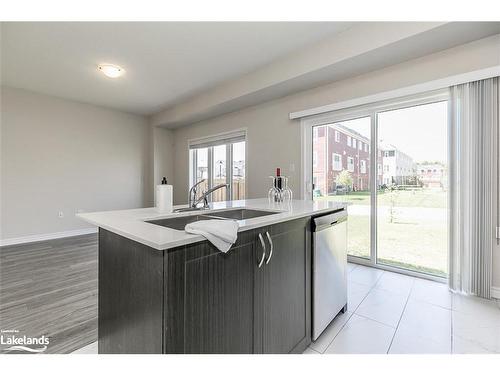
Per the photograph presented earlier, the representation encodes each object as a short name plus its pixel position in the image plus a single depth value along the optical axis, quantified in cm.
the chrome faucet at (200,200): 168
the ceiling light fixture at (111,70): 314
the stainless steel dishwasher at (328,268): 148
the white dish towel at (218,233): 87
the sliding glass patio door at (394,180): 255
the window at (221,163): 451
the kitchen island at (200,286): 82
